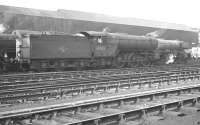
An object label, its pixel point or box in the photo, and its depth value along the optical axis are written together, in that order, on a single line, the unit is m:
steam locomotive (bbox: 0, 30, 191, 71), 17.50
